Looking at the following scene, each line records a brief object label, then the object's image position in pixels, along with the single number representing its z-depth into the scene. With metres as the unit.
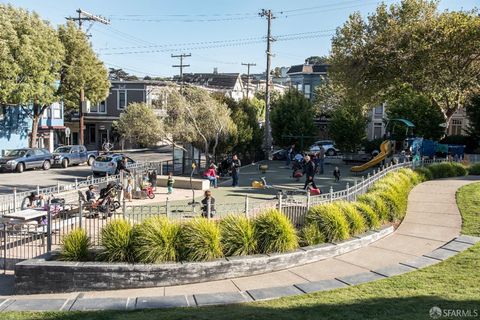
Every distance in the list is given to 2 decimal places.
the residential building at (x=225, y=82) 75.12
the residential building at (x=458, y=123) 52.00
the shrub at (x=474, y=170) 24.02
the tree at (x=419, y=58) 26.31
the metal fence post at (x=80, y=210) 10.34
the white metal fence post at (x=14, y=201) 14.12
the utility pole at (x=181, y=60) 56.00
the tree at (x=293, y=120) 38.09
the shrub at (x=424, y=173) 21.07
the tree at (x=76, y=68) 38.66
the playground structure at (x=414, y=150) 29.62
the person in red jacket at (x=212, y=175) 23.67
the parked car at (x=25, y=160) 30.88
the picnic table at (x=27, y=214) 12.16
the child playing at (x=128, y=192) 19.45
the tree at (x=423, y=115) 38.62
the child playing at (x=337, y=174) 24.78
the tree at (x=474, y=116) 40.20
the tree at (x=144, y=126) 25.94
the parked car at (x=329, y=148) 45.78
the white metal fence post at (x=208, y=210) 10.37
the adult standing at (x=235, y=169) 23.92
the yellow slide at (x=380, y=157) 29.47
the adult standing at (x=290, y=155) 32.50
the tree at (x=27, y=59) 31.25
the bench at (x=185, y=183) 22.83
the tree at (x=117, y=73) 70.19
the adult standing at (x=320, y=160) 28.84
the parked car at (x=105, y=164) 27.80
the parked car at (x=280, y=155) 39.62
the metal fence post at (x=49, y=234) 9.84
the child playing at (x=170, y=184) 21.31
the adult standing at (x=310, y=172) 20.20
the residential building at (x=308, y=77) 70.50
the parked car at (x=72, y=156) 35.08
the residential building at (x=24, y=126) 37.69
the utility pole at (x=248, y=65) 71.82
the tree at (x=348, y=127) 40.44
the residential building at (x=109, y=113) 55.41
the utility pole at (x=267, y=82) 39.59
